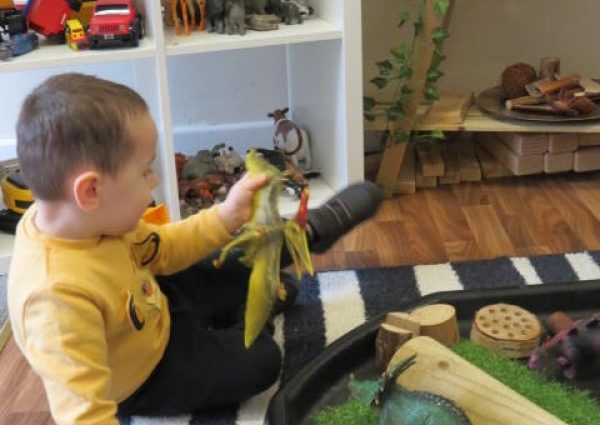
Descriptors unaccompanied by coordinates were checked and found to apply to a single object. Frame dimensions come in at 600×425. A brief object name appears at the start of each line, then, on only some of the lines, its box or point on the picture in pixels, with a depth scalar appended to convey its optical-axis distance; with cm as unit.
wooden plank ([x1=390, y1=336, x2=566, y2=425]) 85
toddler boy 77
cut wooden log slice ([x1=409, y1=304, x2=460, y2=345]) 100
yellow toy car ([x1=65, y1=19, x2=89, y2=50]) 131
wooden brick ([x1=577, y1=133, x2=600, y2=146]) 158
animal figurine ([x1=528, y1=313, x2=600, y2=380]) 98
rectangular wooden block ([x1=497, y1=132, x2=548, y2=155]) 157
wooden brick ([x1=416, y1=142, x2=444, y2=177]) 161
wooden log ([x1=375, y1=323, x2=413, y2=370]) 98
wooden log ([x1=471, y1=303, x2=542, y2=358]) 99
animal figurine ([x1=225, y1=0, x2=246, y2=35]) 137
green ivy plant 147
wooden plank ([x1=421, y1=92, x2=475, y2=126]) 157
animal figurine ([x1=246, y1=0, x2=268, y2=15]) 146
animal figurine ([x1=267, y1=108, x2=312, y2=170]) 158
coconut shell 163
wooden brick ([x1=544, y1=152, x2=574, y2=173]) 159
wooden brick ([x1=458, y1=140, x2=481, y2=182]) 163
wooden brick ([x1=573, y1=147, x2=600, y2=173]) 159
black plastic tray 94
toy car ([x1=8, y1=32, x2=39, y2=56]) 129
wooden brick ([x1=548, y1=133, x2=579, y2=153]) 157
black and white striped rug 115
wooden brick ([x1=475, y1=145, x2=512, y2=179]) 164
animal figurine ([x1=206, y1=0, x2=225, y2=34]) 139
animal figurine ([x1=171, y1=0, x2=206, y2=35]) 140
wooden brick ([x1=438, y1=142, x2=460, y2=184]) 163
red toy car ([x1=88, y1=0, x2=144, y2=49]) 128
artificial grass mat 91
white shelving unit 131
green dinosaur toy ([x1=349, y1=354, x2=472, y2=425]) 82
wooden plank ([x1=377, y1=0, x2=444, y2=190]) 147
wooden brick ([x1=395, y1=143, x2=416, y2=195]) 160
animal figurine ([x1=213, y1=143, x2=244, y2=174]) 156
